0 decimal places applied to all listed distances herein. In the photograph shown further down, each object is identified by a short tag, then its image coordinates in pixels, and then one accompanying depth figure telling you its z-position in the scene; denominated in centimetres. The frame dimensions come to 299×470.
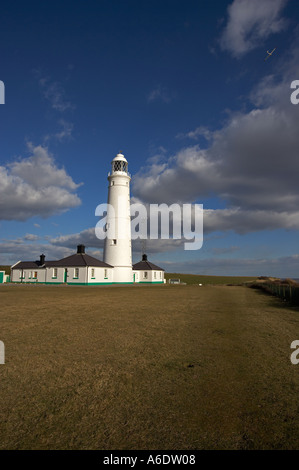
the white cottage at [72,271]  4209
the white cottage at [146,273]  5771
